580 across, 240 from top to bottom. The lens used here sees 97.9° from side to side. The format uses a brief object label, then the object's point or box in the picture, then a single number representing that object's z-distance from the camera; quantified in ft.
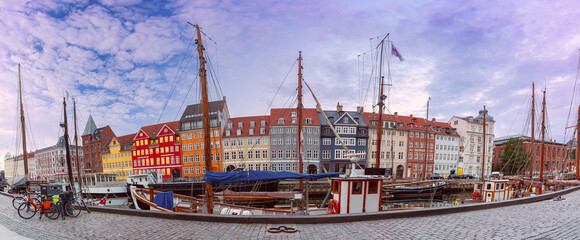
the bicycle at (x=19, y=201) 36.19
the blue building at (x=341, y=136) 160.66
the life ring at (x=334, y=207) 40.14
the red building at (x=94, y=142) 223.51
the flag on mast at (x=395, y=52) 63.04
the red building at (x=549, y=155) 240.61
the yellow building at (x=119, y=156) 199.52
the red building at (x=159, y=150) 176.45
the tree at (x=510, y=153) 198.05
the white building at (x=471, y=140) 199.00
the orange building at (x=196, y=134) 168.76
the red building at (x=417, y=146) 179.63
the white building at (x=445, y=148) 189.47
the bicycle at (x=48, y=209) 32.35
